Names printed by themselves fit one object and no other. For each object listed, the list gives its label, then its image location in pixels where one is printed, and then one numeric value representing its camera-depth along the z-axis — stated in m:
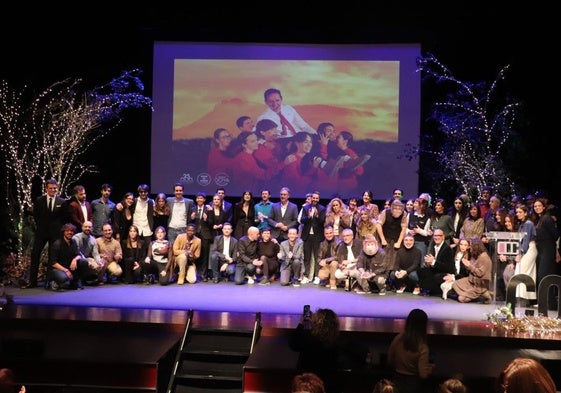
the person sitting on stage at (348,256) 9.87
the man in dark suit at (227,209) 10.91
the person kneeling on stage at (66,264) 9.38
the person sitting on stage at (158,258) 10.19
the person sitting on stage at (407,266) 9.71
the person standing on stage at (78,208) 10.15
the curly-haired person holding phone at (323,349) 5.09
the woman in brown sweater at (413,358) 5.11
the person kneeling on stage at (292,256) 10.41
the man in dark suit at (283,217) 10.88
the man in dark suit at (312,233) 10.70
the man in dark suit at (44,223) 9.56
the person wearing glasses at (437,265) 9.48
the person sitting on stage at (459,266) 9.31
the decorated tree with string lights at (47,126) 11.13
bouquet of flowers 7.50
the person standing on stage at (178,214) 10.70
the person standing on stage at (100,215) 10.44
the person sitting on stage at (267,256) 10.45
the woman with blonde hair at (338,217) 10.57
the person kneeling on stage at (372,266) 9.66
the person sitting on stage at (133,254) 10.22
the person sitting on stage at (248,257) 10.33
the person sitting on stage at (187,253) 10.25
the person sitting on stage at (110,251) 10.09
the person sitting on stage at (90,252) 9.79
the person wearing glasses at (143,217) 10.52
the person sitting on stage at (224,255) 10.50
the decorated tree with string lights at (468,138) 11.77
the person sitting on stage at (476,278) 9.04
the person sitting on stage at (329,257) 10.06
